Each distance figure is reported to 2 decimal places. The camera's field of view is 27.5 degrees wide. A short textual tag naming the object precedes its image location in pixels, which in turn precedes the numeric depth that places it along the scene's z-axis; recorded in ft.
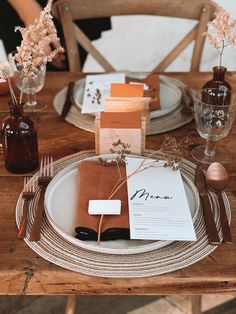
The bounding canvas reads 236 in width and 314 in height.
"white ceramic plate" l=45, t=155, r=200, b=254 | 2.71
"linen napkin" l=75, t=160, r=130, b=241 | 2.82
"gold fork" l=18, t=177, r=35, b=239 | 2.90
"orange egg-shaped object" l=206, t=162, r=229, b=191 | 3.30
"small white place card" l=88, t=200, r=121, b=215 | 2.93
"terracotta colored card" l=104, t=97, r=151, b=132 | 3.75
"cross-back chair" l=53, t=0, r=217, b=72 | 5.69
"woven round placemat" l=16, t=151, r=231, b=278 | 2.62
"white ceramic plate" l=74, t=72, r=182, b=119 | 4.27
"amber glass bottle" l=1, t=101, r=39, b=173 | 3.41
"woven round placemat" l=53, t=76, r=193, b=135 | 4.12
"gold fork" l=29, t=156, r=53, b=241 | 2.87
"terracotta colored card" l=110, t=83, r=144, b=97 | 3.84
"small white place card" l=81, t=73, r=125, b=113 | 4.28
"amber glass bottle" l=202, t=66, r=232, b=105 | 4.02
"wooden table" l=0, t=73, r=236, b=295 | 2.61
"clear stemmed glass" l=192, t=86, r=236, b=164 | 3.55
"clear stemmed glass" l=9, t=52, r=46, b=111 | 4.30
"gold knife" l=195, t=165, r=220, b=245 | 2.84
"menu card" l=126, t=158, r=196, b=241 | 2.77
